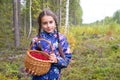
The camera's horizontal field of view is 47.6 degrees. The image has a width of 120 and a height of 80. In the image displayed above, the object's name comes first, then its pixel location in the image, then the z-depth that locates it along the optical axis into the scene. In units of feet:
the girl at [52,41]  5.38
